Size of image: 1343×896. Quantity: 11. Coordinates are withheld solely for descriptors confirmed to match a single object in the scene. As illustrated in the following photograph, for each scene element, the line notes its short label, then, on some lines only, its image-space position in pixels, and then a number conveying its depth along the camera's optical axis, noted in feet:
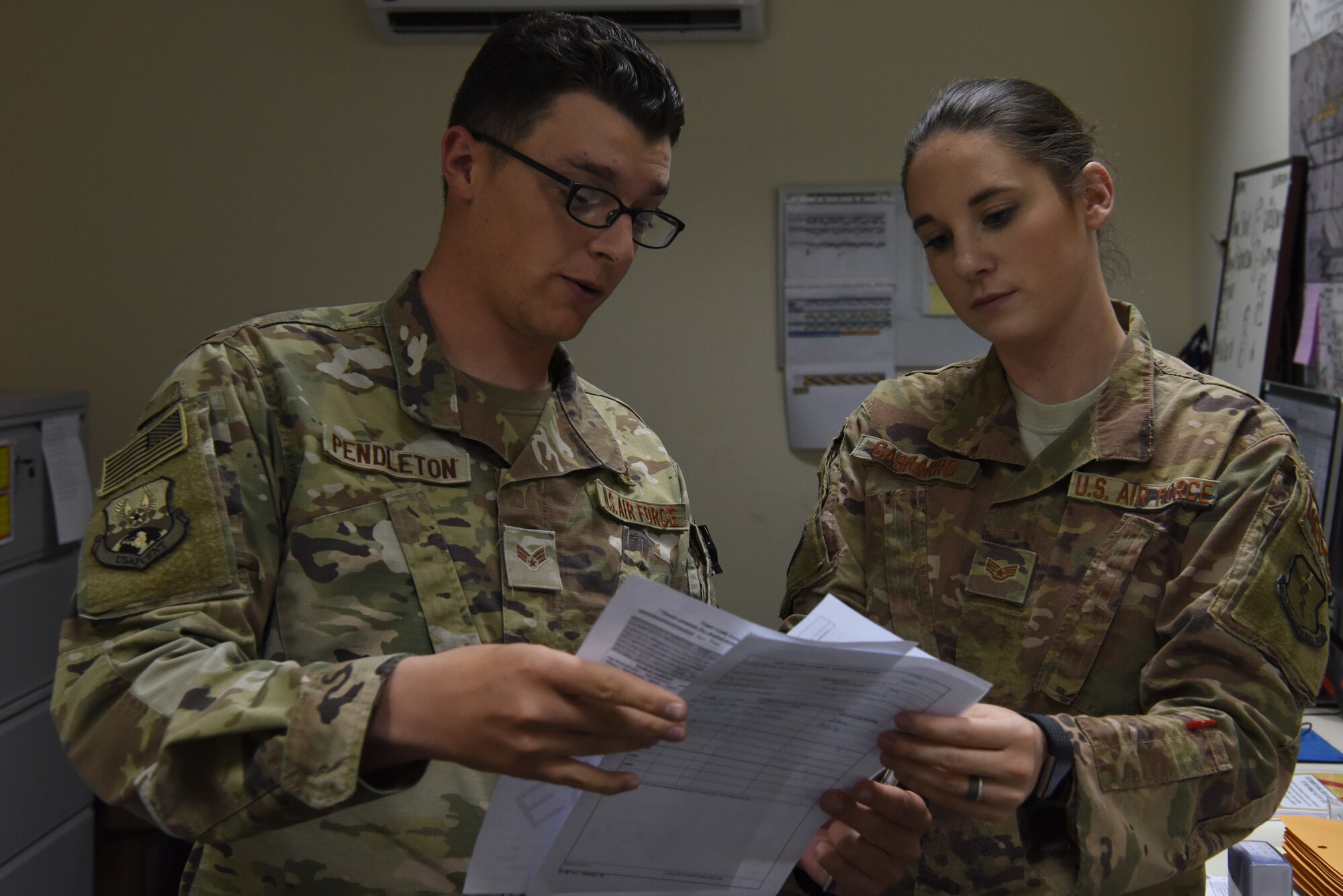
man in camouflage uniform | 2.68
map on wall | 6.54
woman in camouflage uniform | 3.56
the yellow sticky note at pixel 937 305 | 9.98
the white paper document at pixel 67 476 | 8.39
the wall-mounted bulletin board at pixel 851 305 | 9.99
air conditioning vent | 9.61
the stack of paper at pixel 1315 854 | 4.09
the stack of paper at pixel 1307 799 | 5.11
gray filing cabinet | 7.83
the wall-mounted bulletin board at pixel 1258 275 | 7.18
